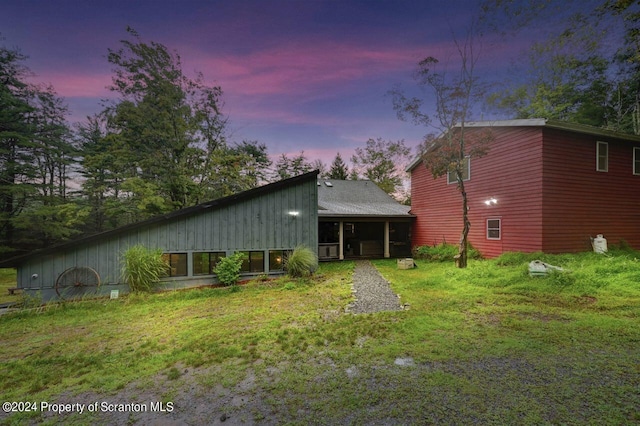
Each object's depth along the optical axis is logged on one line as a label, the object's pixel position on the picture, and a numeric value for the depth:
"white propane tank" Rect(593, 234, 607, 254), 9.23
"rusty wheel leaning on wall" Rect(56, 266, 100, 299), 6.68
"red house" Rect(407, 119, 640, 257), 9.16
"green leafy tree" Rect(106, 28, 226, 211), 13.23
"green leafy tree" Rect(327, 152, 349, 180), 32.03
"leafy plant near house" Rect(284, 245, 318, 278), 9.03
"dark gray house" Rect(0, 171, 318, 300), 6.69
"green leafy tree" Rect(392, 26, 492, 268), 9.92
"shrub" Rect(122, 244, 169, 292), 7.14
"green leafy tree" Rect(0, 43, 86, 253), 12.98
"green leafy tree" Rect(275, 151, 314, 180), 31.28
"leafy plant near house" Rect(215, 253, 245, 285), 8.16
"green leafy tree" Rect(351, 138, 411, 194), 29.17
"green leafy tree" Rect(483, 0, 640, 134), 11.30
